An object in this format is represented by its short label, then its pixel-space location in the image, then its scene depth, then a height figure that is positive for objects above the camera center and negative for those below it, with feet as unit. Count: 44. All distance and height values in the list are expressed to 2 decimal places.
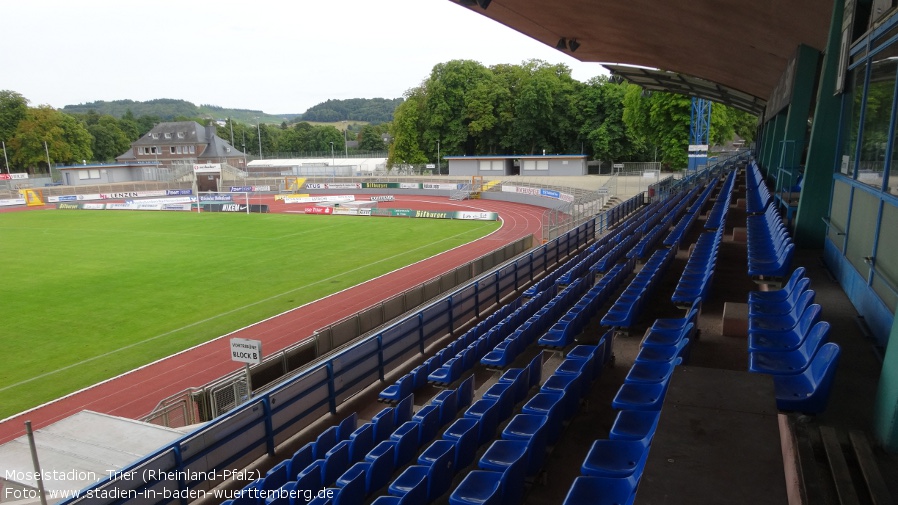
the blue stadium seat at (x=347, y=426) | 23.57 -11.33
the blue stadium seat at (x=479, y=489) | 13.91 -8.52
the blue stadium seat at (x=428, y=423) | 20.08 -9.66
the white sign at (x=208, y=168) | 208.85 -7.14
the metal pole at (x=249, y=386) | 30.37 -12.49
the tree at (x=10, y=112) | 268.21 +16.38
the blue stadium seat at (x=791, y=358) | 13.97 -5.44
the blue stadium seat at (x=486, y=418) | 19.10 -9.23
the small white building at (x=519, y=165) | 188.75 -5.56
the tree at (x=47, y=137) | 266.16 +4.88
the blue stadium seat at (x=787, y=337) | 15.33 -5.40
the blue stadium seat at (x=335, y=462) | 19.01 -10.36
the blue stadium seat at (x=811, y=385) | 12.00 -5.37
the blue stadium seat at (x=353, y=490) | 15.83 -9.45
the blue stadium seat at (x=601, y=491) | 11.97 -7.04
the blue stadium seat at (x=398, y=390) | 27.07 -11.23
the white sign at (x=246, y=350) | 29.96 -10.37
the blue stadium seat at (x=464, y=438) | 17.47 -9.20
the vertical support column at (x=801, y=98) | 39.27 +3.50
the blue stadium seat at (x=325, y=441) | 22.23 -11.28
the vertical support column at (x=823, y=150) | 27.35 -0.06
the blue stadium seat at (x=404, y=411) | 23.15 -10.51
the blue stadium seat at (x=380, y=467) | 17.42 -9.73
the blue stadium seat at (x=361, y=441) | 20.57 -10.44
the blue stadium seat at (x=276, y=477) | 19.52 -11.13
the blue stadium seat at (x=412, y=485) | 15.20 -9.17
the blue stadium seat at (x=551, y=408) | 17.84 -8.39
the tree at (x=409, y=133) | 231.91 +6.04
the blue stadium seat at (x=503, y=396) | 20.54 -9.20
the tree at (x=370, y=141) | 388.21 +4.79
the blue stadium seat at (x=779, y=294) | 19.99 -5.13
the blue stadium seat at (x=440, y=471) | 15.85 -9.01
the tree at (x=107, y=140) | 315.78 +4.27
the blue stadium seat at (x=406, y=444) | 18.80 -9.67
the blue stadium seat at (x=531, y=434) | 16.29 -8.61
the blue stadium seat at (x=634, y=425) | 14.60 -7.06
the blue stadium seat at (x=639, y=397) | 15.83 -6.84
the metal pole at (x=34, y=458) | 15.27 -8.17
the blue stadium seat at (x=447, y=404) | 21.61 -9.60
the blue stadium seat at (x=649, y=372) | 17.52 -6.87
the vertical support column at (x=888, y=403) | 11.38 -5.12
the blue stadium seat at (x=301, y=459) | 20.65 -11.21
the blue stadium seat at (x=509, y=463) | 14.43 -8.53
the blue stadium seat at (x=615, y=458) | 13.11 -7.11
